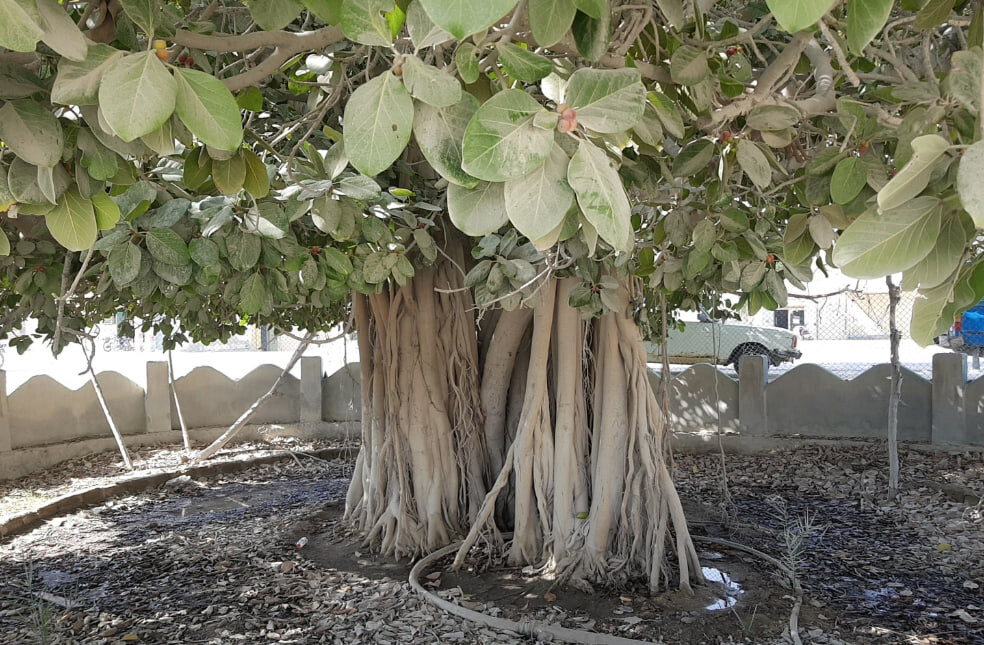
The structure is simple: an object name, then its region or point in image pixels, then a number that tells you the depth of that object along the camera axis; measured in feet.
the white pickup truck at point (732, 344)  44.96
